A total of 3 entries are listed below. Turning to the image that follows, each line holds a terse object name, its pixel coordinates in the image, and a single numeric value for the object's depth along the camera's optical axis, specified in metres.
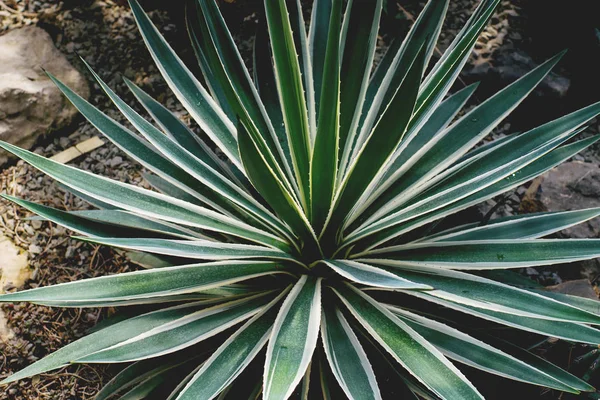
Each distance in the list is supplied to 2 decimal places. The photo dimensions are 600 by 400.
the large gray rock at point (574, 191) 2.06
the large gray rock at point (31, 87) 2.25
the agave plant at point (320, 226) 1.26
